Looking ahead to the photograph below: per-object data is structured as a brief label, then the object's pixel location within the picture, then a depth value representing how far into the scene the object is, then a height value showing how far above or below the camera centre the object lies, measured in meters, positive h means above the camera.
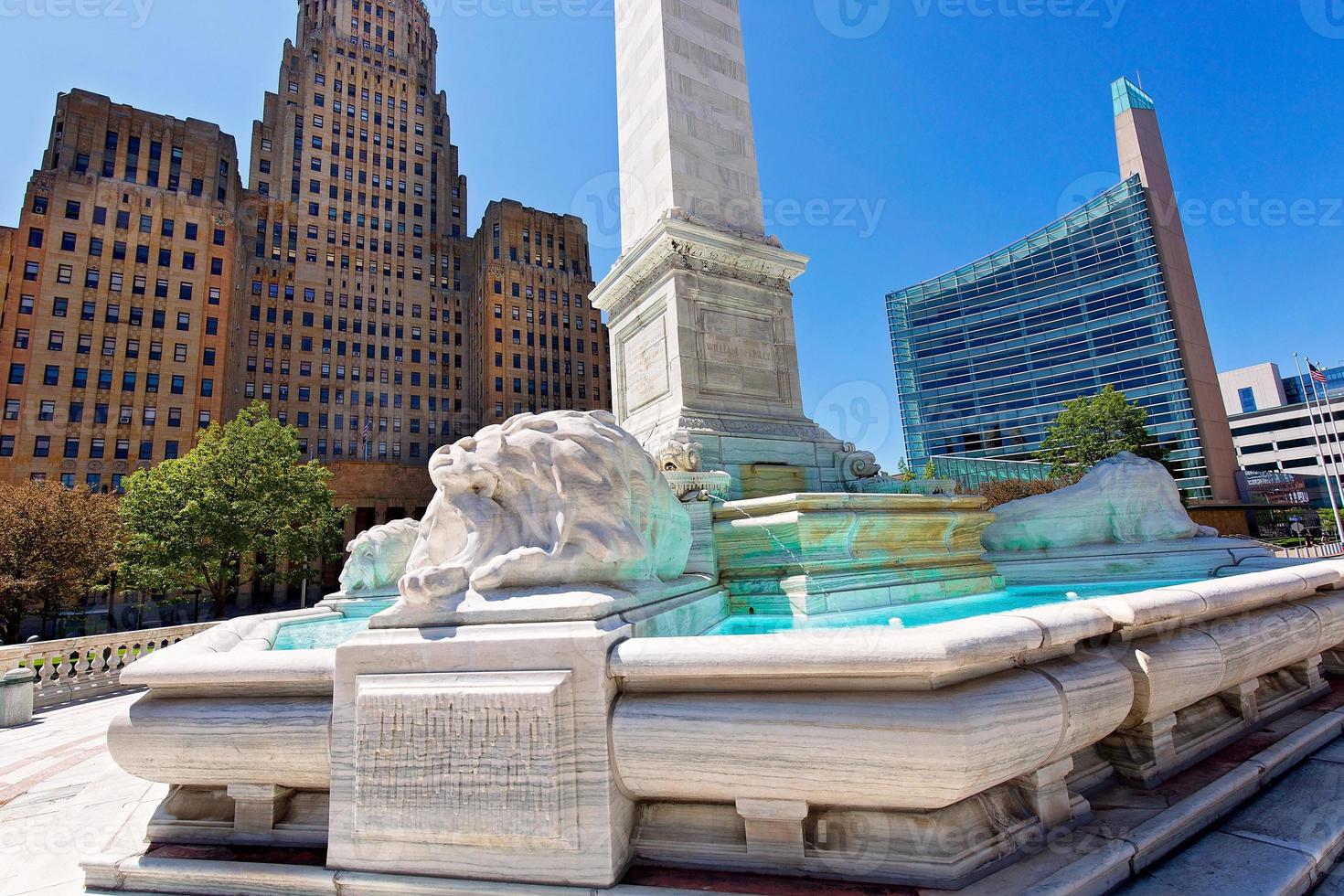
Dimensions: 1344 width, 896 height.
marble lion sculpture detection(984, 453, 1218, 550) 7.75 +0.06
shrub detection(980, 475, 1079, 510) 34.45 +2.08
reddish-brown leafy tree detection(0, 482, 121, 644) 25.06 +1.90
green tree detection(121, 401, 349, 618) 31.72 +3.66
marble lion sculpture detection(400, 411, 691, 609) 3.26 +0.27
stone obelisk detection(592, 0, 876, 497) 10.14 +4.81
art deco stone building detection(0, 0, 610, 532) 49.88 +28.12
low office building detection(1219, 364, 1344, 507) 70.44 +8.26
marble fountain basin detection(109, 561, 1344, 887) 2.32 -0.77
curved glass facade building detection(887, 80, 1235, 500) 59.94 +19.76
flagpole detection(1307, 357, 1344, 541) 61.46 +7.57
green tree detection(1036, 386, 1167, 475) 37.94 +5.31
